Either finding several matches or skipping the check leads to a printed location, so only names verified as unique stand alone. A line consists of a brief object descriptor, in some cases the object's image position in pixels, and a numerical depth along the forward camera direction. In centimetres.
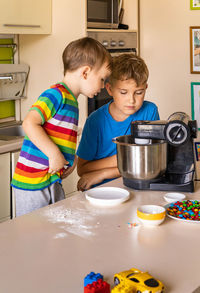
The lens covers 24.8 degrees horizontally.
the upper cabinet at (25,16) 281
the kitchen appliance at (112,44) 319
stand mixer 157
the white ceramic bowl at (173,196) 156
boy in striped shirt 184
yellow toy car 96
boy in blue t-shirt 193
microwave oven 318
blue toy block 98
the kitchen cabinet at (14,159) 268
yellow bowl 135
